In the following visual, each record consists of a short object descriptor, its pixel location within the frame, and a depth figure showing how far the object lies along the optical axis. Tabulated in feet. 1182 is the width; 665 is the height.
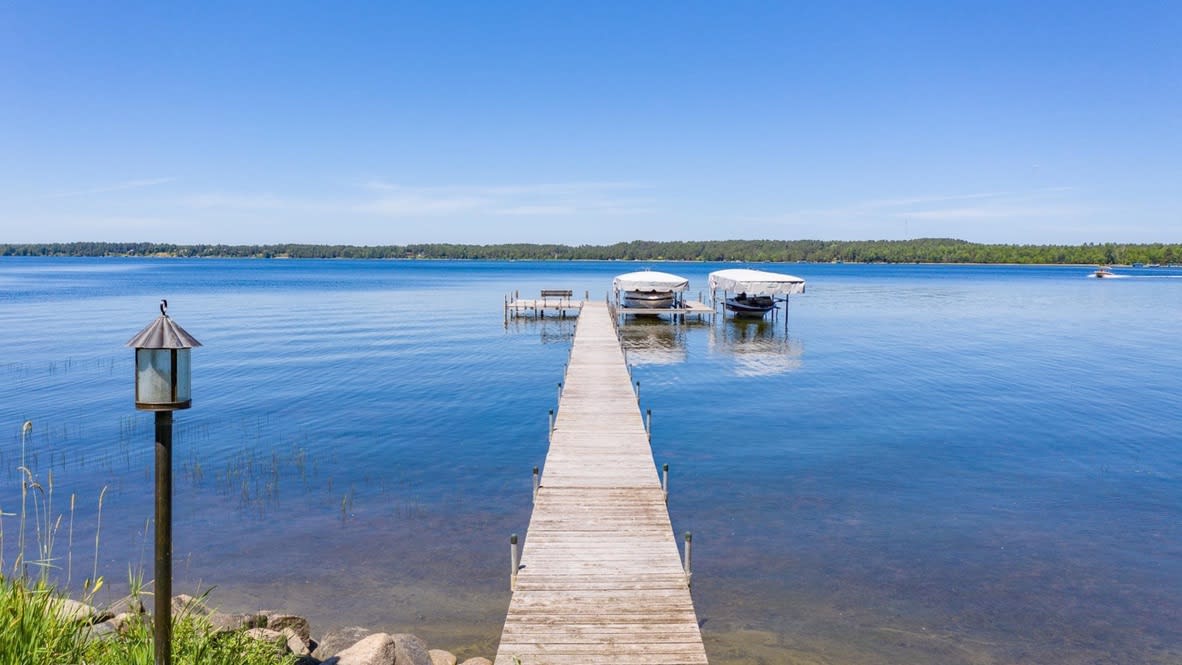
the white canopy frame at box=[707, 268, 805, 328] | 158.30
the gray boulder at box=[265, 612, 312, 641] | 31.76
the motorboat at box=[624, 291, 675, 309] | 171.42
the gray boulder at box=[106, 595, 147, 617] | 30.12
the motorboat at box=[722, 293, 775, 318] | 177.27
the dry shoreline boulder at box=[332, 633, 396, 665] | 27.48
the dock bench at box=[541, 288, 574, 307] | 189.88
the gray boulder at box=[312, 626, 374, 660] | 29.96
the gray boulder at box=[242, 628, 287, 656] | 26.46
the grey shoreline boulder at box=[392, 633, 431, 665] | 28.30
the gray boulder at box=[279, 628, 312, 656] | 29.42
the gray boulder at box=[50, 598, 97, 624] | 21.48
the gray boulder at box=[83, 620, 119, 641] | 22.78
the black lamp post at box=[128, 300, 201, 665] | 17.72
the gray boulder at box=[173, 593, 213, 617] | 29.21
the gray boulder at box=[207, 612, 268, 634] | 29.84
